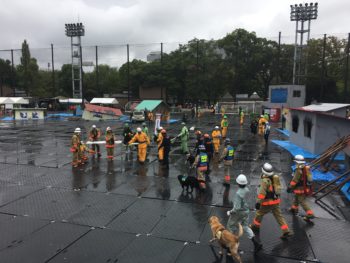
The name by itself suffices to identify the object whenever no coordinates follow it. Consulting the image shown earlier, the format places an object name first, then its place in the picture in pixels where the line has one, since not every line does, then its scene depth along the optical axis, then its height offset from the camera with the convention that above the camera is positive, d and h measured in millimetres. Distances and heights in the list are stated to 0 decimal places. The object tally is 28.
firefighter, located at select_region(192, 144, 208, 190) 9477 -2099
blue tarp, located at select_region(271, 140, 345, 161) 14194 -2842
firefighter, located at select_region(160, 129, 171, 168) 12430 -2156
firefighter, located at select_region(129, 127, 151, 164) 12906 -2073
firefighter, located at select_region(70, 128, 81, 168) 12340 -2125
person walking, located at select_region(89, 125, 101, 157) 14242 -2001
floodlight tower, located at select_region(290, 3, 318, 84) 47094 +13798
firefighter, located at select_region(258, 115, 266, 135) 21531 -1971
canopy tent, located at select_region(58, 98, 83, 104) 54125 -680
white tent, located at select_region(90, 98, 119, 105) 50238 -589
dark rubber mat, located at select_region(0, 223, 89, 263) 5645 -3063
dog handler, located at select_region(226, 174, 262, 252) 5863 -2357
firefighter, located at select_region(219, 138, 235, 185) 11078 -2203
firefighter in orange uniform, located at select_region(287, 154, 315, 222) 7102 -2068
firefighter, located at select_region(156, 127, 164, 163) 12729 -2231
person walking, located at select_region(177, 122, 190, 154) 14266 -2091
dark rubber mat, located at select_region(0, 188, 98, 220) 7684 -3017
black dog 9086 -2567
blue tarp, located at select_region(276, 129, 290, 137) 23406 -2730
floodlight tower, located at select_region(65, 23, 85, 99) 57250 +12825
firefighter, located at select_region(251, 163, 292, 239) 6254 -2093
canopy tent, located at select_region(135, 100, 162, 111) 34809 -874
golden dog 5227 -2529
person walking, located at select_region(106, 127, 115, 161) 13484 -2040
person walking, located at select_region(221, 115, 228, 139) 19609 -1814
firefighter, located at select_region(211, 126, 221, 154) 14477 -2031
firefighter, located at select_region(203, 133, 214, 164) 11766 -1923
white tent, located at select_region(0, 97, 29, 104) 47894 -667
